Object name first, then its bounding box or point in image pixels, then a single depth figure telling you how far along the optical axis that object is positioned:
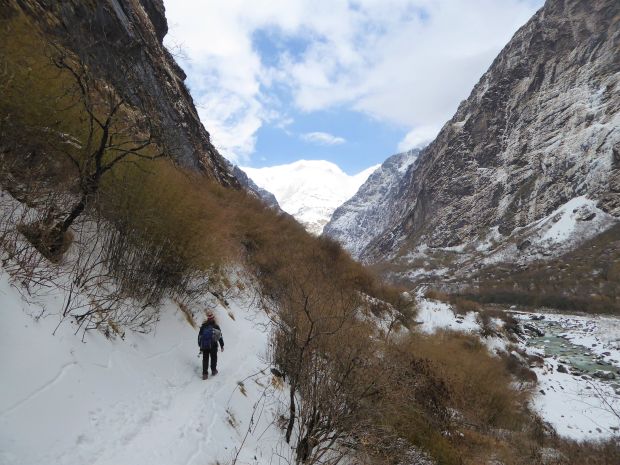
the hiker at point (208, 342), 8.69
